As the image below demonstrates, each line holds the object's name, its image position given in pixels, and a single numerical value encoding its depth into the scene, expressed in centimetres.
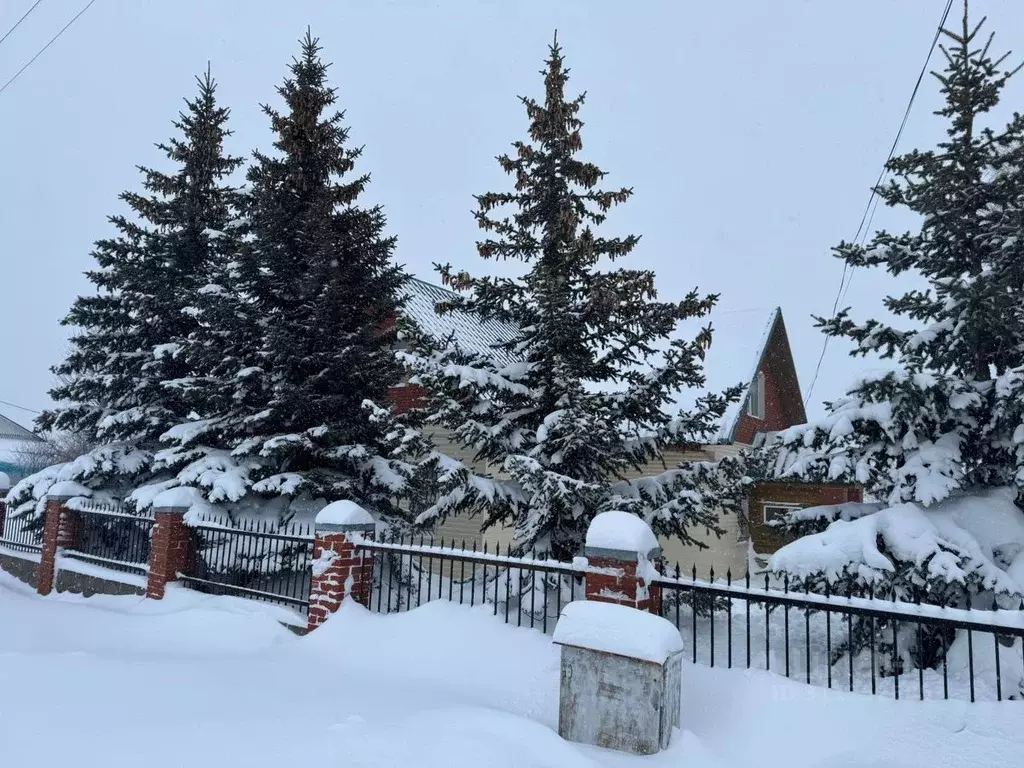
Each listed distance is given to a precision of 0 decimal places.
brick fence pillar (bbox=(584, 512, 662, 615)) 548
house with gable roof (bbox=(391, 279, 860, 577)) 1680
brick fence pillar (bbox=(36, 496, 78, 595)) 1206
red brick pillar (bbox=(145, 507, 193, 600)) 946
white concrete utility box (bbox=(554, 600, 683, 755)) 454
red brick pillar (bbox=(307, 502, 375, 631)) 747
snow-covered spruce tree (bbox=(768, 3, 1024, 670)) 616
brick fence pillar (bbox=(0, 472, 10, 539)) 1545
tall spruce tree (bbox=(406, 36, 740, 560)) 855
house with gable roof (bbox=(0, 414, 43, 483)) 4651
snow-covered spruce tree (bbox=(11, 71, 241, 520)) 1356
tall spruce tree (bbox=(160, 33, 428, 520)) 1087
